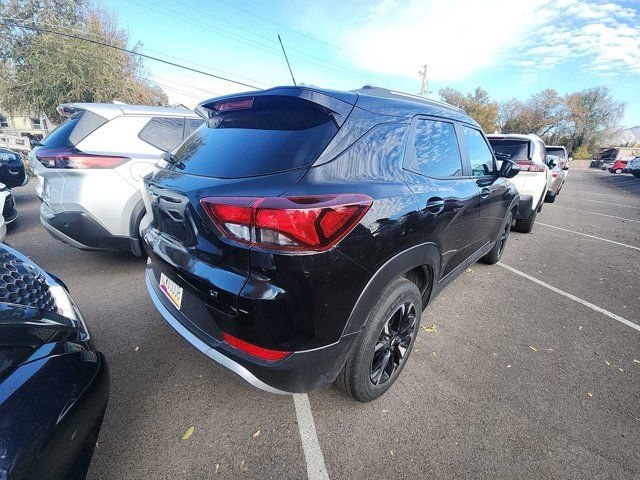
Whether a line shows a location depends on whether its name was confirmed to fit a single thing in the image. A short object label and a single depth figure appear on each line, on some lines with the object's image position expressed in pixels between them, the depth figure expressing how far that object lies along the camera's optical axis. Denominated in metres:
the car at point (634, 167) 26.36
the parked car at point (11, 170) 6.61
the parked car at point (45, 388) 1.02
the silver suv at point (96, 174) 3.15
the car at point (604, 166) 41.06
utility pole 30.57
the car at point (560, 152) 14.36
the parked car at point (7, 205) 4.06
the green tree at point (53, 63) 18.64
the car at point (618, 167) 34.00
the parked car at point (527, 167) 5.82
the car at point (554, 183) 10.01
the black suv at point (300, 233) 1.36
